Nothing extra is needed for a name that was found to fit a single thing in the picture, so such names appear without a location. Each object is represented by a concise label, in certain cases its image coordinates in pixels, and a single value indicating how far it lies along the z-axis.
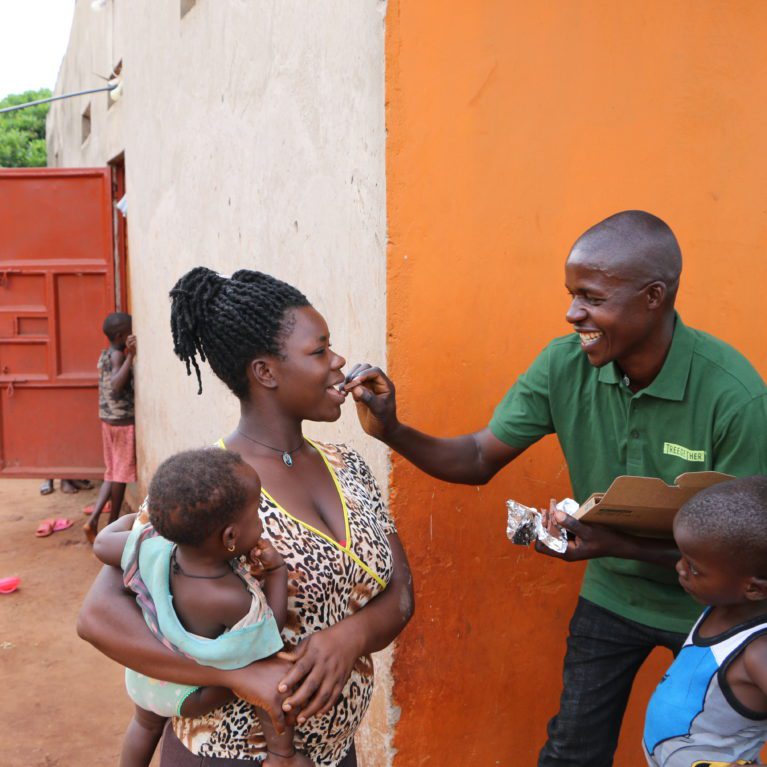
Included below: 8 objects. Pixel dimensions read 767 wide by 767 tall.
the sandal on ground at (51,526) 7.18
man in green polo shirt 2.14
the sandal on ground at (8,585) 5.84
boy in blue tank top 1.83
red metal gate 7.07
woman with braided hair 1.72
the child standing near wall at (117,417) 6.84
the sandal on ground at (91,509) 7.58
